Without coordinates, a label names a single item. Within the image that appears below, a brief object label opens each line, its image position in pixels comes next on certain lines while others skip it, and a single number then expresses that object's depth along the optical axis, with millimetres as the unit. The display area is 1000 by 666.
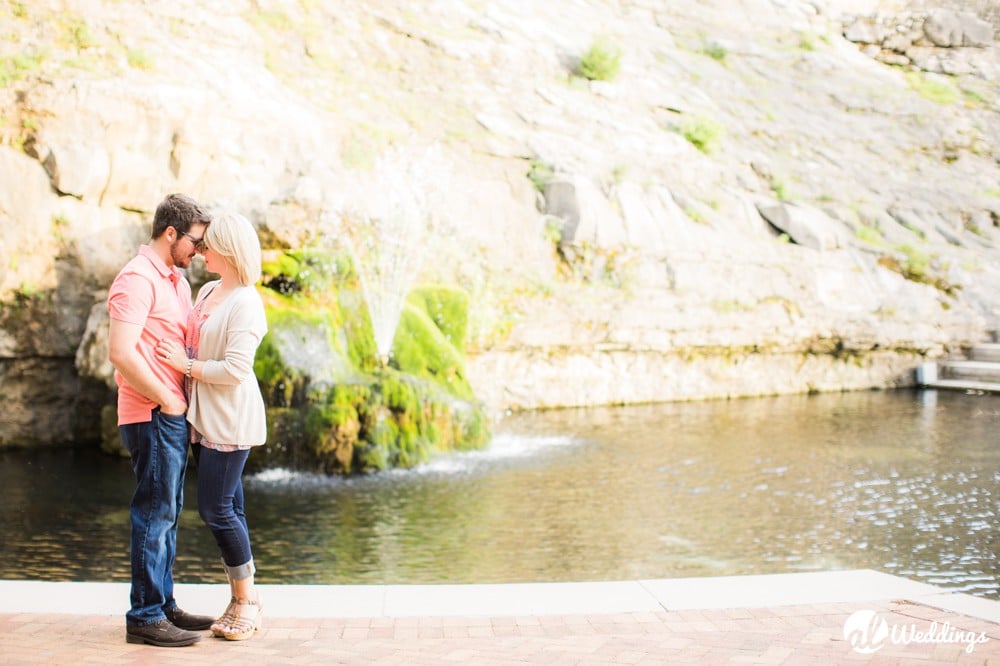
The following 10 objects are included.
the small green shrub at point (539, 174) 19828
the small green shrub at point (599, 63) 25422
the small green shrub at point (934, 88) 31688
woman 4102
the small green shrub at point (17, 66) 14945
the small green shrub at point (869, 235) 22062
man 4020
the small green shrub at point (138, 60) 17520
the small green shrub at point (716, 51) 31016
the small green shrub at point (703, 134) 24359
